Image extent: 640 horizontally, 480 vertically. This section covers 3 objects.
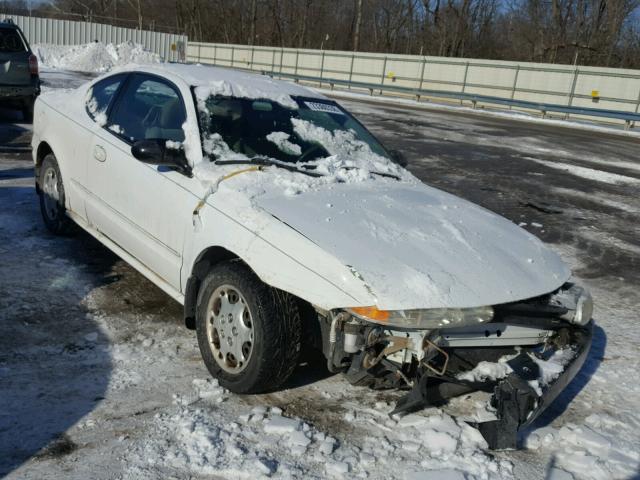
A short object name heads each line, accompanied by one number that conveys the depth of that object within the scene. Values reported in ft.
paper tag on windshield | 15.55
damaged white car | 9.63
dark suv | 39.55
